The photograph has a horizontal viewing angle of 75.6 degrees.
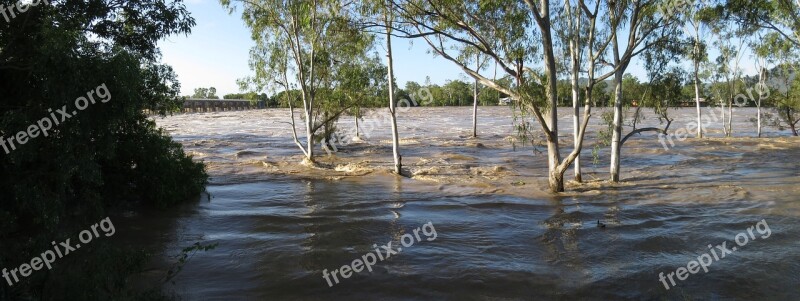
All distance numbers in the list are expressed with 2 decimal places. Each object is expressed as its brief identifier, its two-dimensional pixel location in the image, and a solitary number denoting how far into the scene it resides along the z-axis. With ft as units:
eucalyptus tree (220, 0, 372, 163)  61.26
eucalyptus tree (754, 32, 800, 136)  90.58
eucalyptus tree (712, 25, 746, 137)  98.98
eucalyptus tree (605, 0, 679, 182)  47.01
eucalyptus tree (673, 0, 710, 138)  48.57
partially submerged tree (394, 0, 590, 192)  43.98
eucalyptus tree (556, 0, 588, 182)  46.73
